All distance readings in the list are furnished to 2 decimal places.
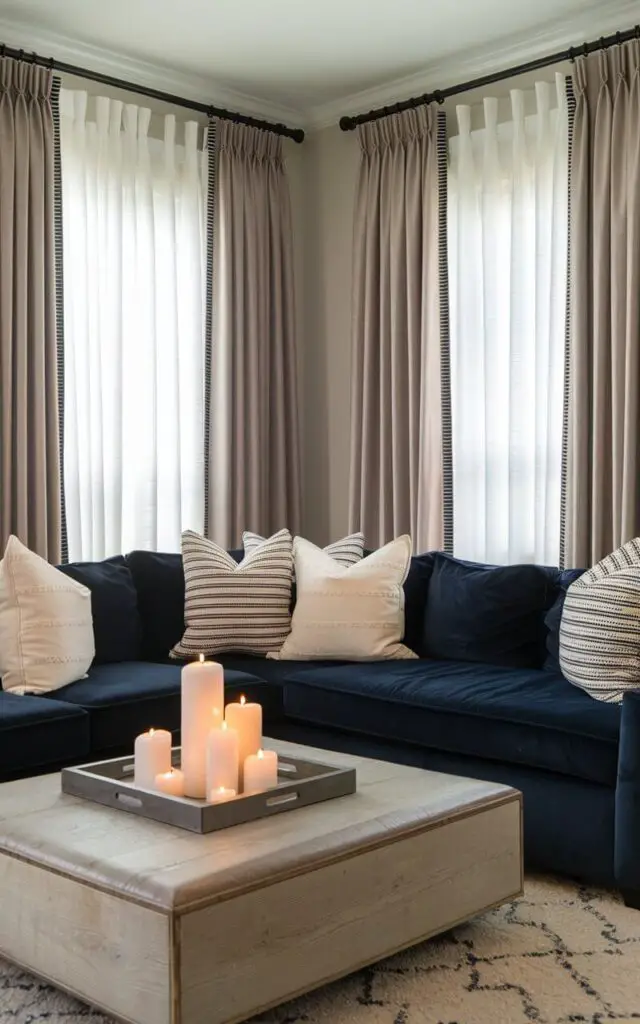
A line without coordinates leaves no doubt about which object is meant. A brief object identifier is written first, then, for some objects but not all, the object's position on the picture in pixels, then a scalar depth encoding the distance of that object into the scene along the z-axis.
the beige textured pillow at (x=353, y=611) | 3.95
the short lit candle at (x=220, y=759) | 2.40
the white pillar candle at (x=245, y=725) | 2.51
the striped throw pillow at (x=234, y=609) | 4.12
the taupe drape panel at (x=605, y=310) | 4.29
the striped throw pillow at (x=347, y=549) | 4.28
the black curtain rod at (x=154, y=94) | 4.49
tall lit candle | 2.45
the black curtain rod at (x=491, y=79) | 4.34
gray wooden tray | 2.28
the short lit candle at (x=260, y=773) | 2.45
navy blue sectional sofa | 2.89
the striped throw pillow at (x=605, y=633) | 3.14
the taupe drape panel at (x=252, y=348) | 5.28
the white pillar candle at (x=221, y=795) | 2.37
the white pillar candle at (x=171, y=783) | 2.45
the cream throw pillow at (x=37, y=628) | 3.53
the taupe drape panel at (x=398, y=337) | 5.05
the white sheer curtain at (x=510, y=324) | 4.63
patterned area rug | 2.22
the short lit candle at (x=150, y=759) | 2.49
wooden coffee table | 1.97
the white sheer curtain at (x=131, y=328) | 4.75
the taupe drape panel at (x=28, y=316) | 4.43
